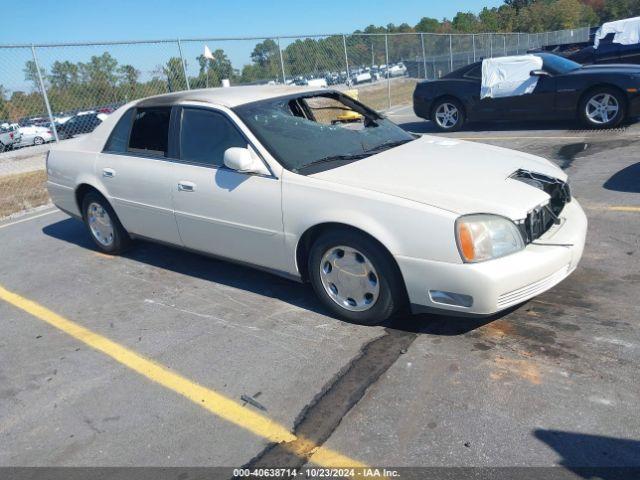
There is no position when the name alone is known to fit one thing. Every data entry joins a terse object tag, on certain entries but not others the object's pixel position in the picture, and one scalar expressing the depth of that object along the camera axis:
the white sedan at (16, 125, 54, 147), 13.25
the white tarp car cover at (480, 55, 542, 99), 10.12
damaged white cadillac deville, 3.24
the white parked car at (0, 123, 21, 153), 13.25
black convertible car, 9.20
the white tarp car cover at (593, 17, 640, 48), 14.24
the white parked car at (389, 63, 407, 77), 22.59
